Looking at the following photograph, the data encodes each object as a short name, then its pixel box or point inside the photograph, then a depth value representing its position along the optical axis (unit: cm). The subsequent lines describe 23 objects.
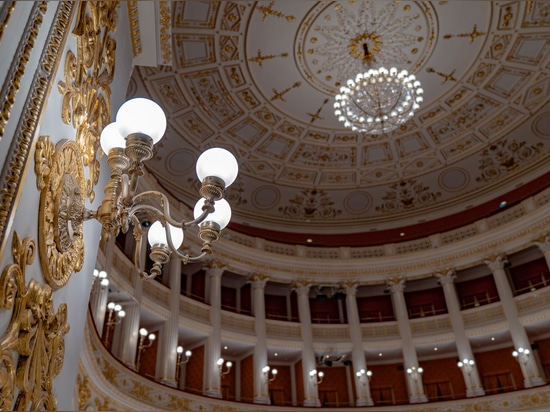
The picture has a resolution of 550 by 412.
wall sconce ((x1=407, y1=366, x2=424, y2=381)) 1526
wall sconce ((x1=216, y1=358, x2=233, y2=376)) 1398
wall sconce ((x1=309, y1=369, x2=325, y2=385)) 1512
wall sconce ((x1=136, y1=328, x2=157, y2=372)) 1289
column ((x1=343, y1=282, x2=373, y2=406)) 1512
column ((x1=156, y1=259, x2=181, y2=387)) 1277
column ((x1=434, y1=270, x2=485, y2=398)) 1477
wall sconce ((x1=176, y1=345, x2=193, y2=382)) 1449
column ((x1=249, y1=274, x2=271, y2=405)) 1431
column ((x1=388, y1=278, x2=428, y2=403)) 1513
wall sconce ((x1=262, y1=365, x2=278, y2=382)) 1466
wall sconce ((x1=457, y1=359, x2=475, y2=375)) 1492
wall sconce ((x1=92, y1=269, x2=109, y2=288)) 1009
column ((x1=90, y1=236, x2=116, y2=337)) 1076
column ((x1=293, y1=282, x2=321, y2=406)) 1480
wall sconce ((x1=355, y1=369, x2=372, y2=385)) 1534
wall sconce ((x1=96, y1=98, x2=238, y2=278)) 300
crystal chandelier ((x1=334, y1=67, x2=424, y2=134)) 1355
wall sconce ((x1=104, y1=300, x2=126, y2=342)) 1083
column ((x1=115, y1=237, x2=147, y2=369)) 1186
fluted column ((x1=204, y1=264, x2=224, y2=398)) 1363
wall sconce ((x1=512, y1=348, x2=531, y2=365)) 1430
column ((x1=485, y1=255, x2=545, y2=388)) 1416
